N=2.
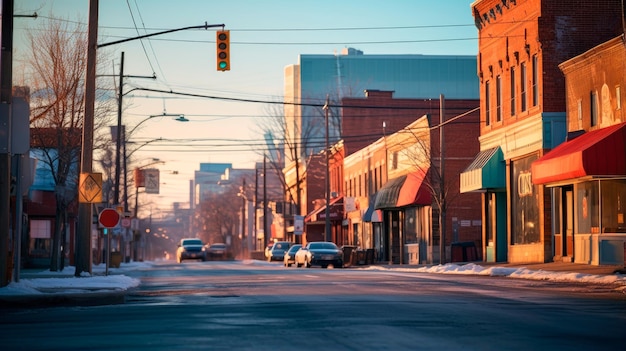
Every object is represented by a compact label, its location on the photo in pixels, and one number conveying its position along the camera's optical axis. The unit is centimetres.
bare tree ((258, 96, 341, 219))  9206
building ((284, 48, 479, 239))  14100
